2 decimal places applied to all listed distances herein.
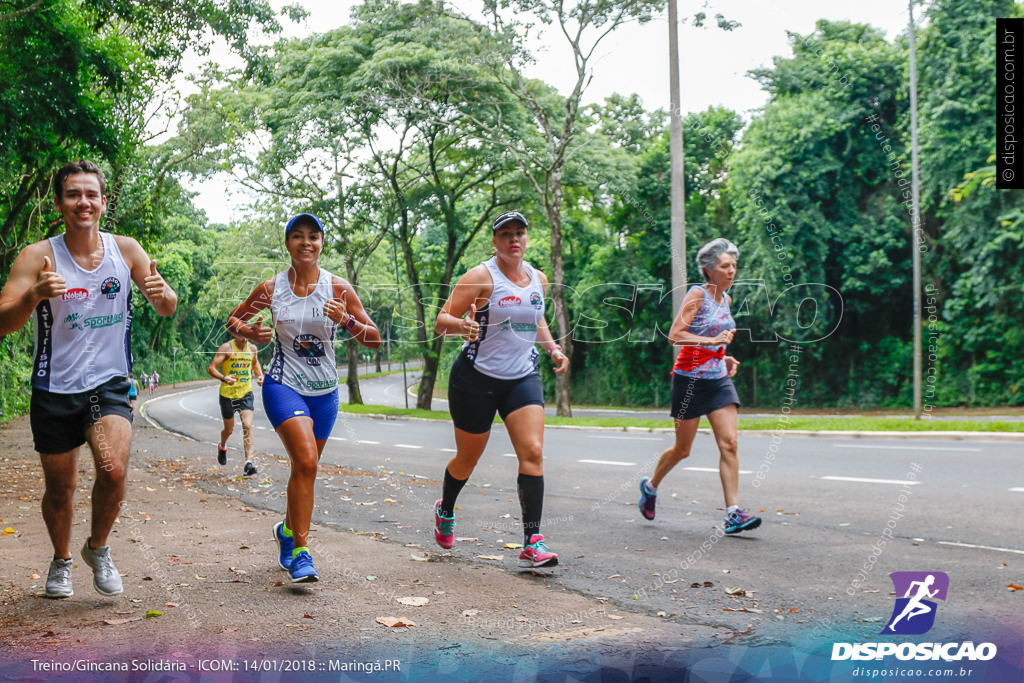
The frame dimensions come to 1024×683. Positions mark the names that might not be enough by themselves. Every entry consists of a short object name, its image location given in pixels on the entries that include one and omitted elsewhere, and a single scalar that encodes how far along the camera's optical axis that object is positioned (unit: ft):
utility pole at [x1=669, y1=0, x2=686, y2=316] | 36.76
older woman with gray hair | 20.99
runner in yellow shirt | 34.19
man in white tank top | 13.92
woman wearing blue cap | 15.39
